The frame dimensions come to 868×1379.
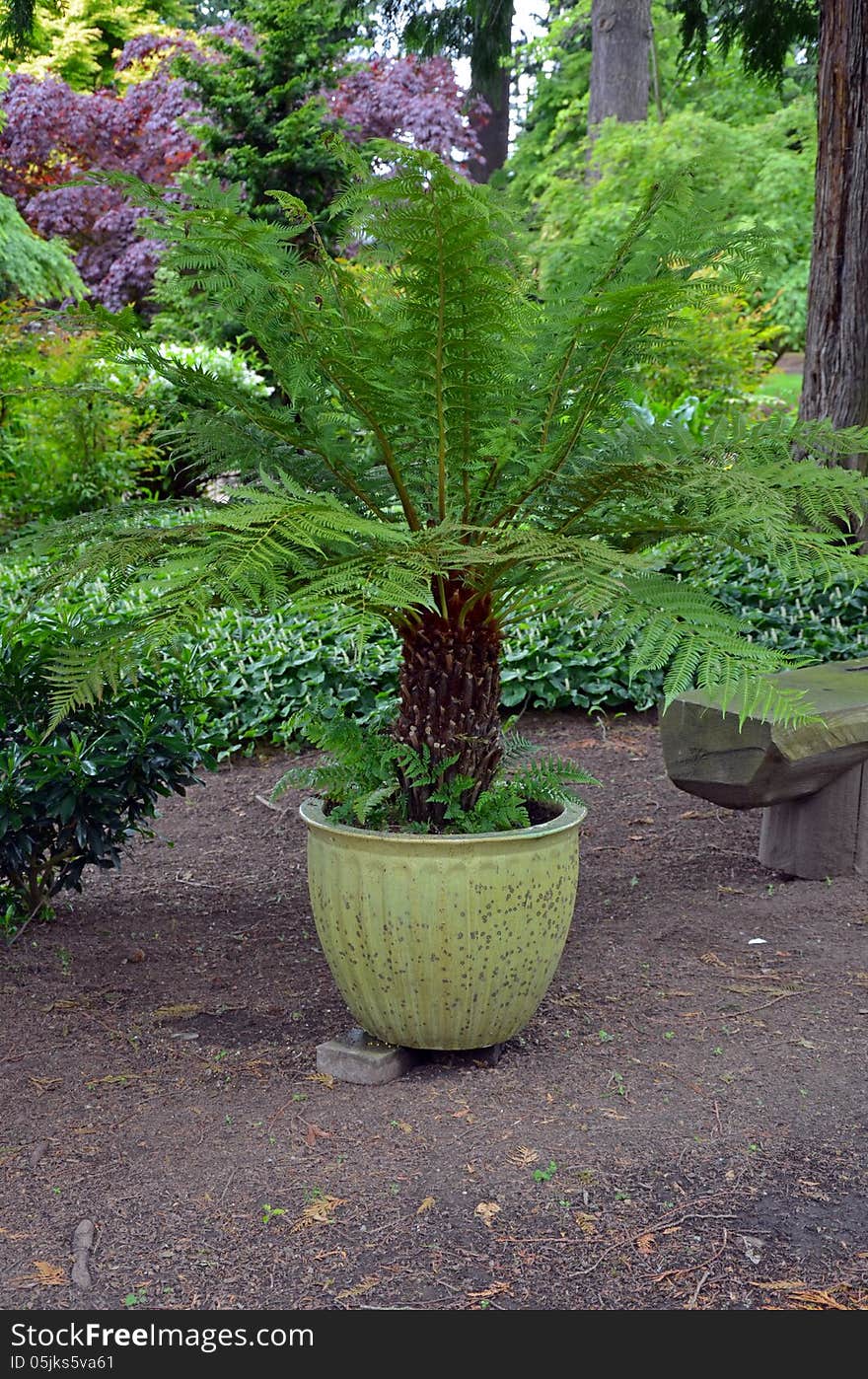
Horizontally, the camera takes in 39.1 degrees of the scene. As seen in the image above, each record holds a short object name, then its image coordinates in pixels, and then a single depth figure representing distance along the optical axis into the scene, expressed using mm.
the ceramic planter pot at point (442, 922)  2729
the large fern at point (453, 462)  2426
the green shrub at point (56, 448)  8594
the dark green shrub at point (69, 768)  3529
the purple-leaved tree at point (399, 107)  16062
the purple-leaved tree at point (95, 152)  15227
